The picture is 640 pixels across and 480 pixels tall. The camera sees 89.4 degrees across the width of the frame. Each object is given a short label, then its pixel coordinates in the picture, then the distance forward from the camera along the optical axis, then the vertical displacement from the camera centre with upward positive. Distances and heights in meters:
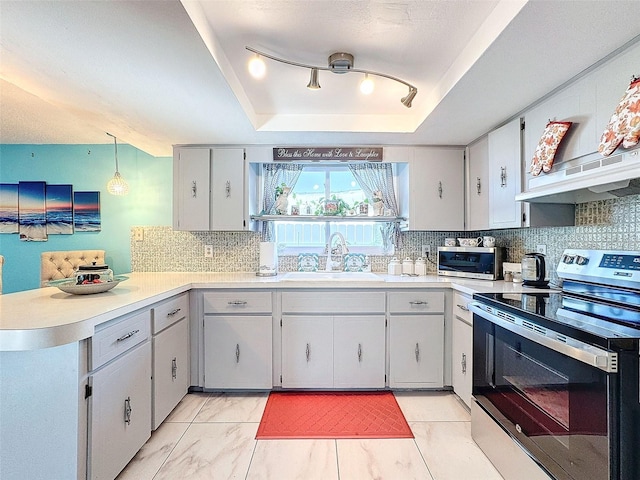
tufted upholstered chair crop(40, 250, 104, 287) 3.02 -0.19
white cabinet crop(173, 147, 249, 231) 2.86 +0.48
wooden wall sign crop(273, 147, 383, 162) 2.84 +0.78
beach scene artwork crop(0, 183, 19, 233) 3.27 +0.35
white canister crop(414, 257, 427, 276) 2.89 -0.23
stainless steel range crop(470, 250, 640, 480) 1.04 -0.51
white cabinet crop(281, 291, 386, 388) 2.50 -0.85
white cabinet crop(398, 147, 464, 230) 2.86 +0.49
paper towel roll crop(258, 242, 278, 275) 2.88 -0.13
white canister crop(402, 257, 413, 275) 2.94 -0.22
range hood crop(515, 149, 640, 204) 1.24 +0.28
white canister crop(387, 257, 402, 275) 2.95 -0.23
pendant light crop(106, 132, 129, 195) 2.79 +0.48
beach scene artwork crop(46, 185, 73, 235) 3.26 +0.33
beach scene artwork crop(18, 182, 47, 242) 3.27 +0.30
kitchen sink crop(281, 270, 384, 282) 2.57 -0.29
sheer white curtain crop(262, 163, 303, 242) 3.11 +0.60
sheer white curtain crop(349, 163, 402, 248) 3.11 +0.59
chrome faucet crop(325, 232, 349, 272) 3.06 -0.10
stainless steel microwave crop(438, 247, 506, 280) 2.51 -0.16
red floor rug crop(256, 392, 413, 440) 2.01 -1.18
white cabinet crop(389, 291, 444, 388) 2.51 -0.75
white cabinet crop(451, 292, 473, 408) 2.23 -0.76
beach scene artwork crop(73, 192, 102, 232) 3.25 +0.29
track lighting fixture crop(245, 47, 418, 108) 1.72 +0.96
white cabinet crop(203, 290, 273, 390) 2.48 -0.82
